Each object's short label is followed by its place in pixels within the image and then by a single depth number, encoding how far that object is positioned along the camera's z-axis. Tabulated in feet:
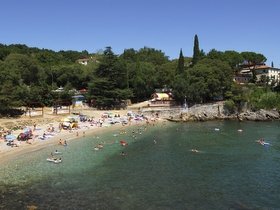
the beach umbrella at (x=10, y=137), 104.87
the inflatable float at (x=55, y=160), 88.11
